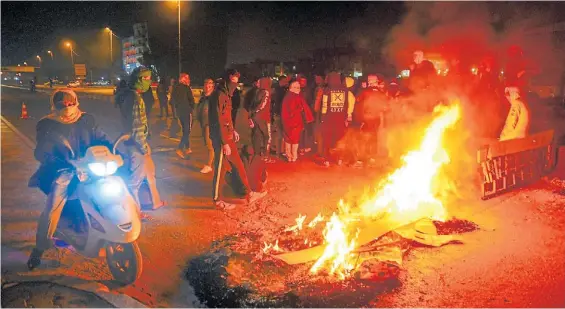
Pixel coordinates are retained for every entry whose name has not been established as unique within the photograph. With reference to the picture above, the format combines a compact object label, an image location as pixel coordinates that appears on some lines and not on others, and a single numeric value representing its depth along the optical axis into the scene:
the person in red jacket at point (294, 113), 9.15
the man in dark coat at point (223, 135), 6.00
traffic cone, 18.86
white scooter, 3.77
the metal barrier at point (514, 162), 6.90
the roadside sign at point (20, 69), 84.49
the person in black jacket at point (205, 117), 8.49
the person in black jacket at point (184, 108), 10.18
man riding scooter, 4.02
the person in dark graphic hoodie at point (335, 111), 9.13
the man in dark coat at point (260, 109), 8.65
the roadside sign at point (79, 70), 42.70
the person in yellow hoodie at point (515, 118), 7.38
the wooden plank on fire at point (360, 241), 4.50
